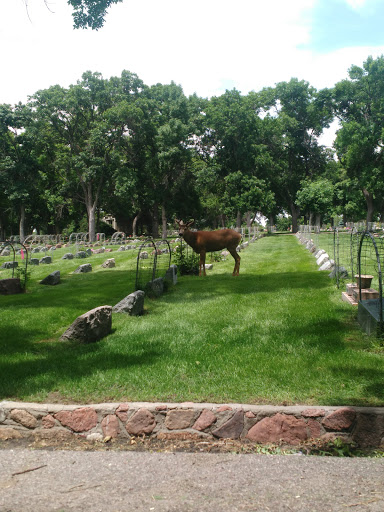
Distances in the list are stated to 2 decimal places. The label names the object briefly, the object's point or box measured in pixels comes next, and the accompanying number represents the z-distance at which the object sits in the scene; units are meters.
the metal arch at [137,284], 12.10
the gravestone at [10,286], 13.57
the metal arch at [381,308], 6.62
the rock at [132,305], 9.52
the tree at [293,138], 53.97
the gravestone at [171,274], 13.96
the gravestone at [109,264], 20.47
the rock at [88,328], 7.88
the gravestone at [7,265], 20.22
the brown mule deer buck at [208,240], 16.06
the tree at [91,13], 12.33
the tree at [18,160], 43.17
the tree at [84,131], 42.16
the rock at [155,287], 11.63
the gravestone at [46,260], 22.80
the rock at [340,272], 12.20
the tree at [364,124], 44.19
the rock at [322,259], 16.33
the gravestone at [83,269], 18.62
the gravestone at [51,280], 15.37
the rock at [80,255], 25.50
